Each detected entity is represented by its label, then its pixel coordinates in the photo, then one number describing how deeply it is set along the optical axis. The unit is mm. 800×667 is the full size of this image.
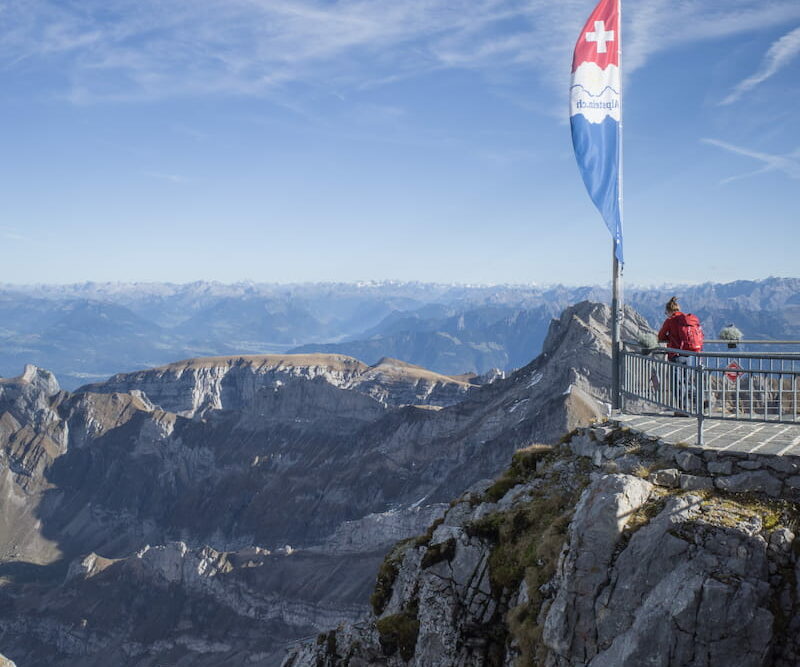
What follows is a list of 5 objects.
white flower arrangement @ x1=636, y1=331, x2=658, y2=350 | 17031
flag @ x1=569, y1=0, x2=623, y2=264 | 16844
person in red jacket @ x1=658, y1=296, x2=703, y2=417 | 17688
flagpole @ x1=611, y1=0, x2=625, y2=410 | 16859
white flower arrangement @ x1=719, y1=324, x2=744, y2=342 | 17938
